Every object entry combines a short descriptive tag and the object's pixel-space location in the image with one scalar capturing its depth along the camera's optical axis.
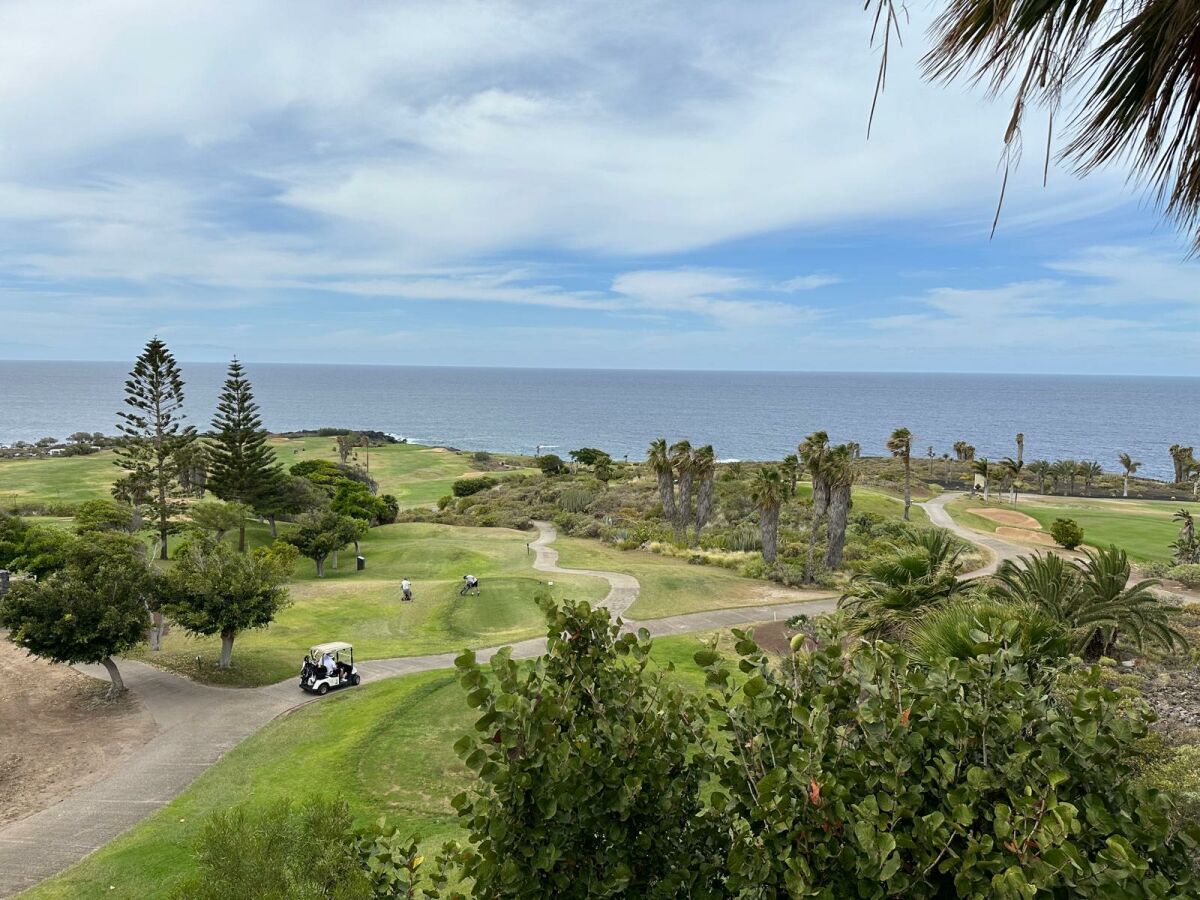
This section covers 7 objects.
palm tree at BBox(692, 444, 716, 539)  39.28
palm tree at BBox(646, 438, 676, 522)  40.72
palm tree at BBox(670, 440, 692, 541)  39.69
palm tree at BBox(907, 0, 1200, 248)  2.55
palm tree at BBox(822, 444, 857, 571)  30.89
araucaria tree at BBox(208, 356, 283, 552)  41.00
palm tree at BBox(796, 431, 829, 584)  31.61
